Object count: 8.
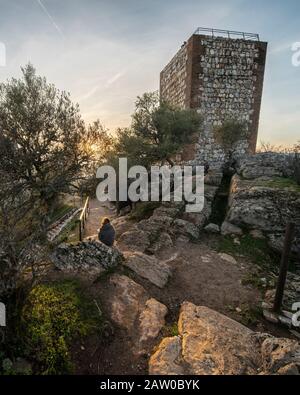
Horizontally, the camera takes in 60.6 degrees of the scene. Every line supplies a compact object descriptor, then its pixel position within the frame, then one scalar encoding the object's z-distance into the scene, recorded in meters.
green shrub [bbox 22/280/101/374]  3.77
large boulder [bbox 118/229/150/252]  9.16
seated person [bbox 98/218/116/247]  7.88
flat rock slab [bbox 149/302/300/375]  3.89
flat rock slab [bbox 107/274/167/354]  4.77
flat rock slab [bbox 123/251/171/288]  6.82
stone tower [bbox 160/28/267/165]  22.95
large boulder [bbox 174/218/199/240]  10.76
